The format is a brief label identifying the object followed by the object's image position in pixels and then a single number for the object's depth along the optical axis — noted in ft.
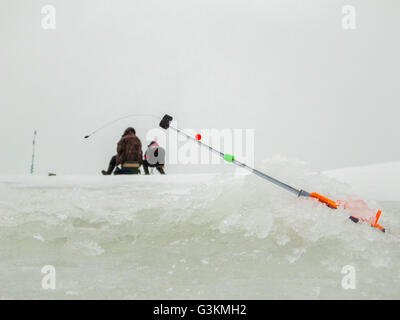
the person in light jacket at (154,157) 24.36
